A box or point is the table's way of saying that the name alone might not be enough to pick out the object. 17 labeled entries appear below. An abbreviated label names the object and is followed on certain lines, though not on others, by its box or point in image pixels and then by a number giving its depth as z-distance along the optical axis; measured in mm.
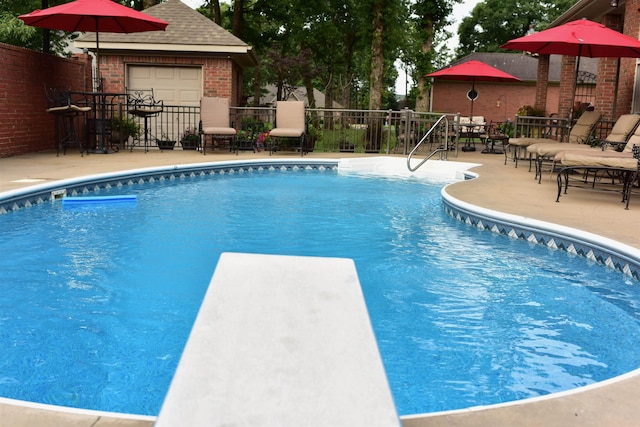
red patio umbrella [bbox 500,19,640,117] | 8617
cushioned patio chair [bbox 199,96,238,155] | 12458
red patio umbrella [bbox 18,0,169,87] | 10305
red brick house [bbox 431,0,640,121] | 11484
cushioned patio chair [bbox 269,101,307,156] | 12570
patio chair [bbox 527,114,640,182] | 8555
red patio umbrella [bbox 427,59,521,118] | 15523
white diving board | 1364
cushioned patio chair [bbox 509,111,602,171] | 10190
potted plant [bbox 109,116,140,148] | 12837
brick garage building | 13781
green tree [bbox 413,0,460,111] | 19719
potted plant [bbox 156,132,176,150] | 13344
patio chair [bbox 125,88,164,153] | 13142
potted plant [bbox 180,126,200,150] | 13719
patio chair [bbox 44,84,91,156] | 10609
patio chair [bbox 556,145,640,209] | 6371
